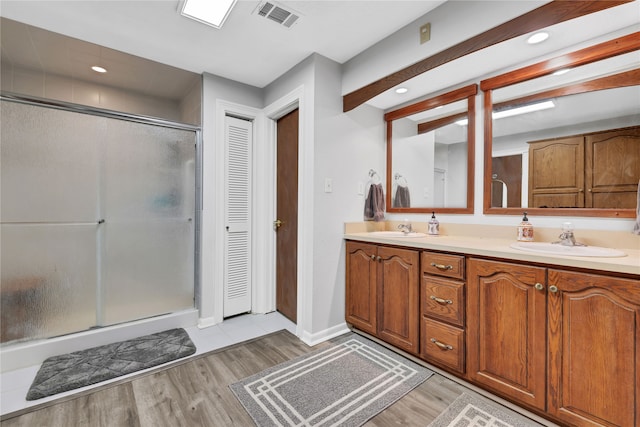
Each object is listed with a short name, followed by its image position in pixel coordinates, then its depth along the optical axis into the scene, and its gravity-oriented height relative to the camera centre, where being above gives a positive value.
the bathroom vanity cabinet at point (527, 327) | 1.13 -0.60
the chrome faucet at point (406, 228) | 2.39 -0.15
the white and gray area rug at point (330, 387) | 1.43 -1.07
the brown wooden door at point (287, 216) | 2.58 -0.05
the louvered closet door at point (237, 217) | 2.67 -0.06
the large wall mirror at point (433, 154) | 2.15 +0.50
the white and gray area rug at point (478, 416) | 1.37 -1.07
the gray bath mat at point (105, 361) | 1.64 -1.05
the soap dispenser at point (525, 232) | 1.75 -0.13
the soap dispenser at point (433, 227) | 2.26 -0.13
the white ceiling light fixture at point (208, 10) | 1.67 +1.28
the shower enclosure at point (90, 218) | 1.86 -0.06
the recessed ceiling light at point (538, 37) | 1.56 +1.01
